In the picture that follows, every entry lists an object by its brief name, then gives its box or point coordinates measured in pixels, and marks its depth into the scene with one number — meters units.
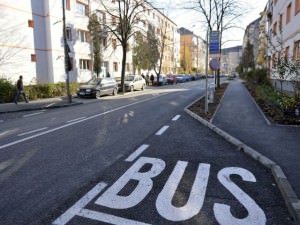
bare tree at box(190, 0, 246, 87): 22.19
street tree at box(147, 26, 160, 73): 38.42
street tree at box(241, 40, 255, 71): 45.70
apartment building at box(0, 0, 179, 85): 19.38
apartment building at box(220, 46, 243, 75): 129.80
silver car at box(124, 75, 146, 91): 25.67
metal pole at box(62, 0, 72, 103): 14.80
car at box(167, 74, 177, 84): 41.22
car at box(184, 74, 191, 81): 52.47
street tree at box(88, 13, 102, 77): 27.39
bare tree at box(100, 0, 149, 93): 23.81
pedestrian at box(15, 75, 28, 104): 14.86
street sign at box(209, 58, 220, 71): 10.61
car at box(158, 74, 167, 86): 37.53
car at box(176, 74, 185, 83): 46.44
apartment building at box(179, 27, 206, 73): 75.25
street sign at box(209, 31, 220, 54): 10.06
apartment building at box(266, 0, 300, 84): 15.80
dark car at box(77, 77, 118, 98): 18.89
